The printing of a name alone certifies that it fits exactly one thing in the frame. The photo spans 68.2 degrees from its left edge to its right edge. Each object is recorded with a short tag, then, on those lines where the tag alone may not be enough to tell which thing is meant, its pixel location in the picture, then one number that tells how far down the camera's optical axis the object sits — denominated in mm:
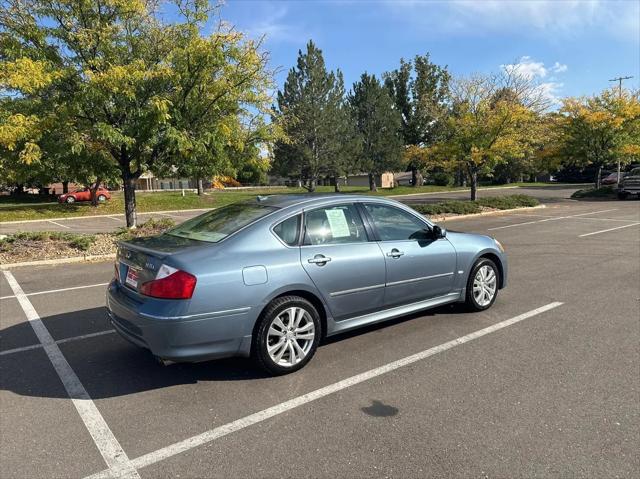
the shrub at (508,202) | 21453
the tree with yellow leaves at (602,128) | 26422
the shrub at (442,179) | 52869
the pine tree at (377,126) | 40250
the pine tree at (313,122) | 34688
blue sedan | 3641
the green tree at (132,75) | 10094
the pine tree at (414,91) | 43562
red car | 31936
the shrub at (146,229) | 12092
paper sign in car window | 4507
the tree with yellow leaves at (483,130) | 21938
